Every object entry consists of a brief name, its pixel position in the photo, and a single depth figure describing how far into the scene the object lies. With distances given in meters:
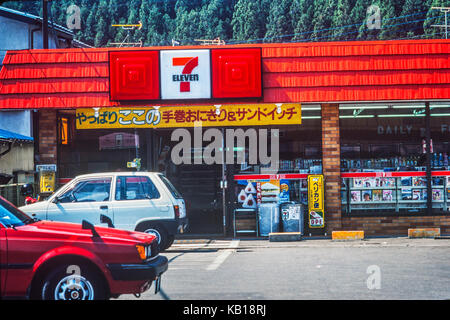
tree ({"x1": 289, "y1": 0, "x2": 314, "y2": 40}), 89.19
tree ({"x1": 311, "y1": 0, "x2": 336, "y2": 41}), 86.94
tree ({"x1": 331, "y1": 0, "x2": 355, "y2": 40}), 86.11
